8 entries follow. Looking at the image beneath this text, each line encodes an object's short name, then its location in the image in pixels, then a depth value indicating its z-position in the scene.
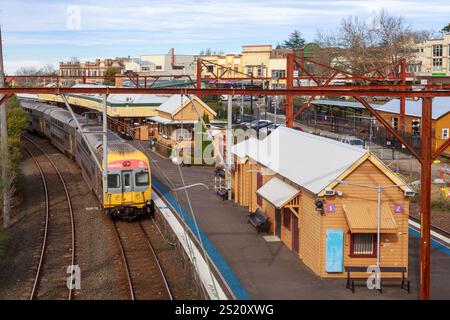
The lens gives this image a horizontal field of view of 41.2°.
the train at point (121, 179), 20.86
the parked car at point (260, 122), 44.99
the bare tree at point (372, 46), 69.56
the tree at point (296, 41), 128.50
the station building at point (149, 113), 40.16
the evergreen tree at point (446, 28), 94.83
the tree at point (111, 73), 72.94
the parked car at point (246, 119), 50.97
